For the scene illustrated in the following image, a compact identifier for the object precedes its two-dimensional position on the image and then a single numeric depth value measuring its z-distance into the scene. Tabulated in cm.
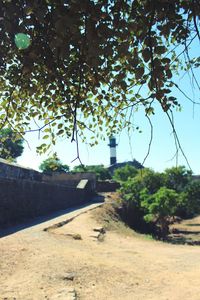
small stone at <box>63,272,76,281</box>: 493
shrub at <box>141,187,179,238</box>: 1398
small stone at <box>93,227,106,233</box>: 1009
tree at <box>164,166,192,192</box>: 2084
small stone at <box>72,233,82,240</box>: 841
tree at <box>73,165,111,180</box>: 3049
